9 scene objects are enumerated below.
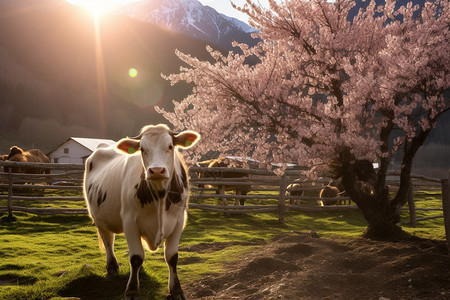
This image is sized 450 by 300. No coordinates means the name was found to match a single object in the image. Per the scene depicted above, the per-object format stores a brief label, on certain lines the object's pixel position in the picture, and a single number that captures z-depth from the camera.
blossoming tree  6.23
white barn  50.00
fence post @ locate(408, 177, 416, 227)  11.85
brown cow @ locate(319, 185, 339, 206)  15.95
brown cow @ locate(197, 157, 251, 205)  14.80
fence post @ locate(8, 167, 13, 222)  11.35
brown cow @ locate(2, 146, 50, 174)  20.40
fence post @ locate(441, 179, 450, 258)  5.33
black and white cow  4.15
